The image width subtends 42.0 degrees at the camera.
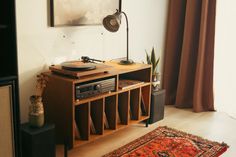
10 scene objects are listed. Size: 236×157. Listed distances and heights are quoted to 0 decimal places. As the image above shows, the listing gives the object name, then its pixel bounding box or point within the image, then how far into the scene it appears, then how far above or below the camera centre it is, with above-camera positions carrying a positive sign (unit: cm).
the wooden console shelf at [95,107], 232 -61
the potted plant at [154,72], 314 -38
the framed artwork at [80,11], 255 +20
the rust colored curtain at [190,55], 348 -23
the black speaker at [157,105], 312 -72
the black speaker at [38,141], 206 -73
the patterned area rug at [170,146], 249 -94
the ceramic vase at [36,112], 215 -55
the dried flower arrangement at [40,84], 228 -38
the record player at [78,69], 231 -27
